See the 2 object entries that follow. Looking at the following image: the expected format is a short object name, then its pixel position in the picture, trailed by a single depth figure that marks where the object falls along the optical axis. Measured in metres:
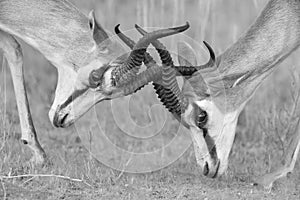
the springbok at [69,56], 15.28
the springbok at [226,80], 15.41
